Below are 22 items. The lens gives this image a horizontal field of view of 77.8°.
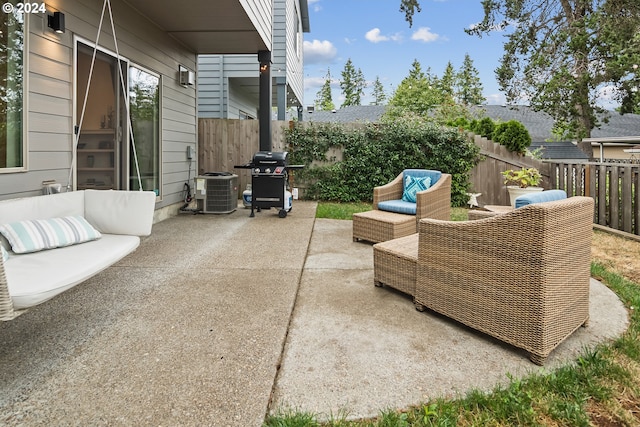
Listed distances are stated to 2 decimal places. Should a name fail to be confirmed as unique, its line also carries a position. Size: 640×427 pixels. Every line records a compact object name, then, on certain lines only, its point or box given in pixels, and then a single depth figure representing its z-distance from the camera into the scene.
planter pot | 6.48
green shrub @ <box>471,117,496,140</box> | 8.98
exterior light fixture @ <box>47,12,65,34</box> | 3.44
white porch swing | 1.71
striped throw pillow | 2.29
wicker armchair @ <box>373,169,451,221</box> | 4.30
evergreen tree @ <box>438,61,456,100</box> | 33.88
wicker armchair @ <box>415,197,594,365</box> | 1.90
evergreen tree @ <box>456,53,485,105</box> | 36.84
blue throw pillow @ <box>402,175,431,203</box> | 4.74
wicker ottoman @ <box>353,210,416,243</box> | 4.20
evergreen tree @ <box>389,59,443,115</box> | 26.72
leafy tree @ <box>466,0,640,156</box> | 9.62
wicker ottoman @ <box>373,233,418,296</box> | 2.67
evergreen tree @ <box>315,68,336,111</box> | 45.05
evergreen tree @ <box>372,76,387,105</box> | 45.43
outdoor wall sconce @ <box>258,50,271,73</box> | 7.00
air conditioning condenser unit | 6.44
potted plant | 6.63
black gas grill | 6.13
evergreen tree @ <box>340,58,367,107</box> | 45.00
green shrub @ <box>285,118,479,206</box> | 8.09
